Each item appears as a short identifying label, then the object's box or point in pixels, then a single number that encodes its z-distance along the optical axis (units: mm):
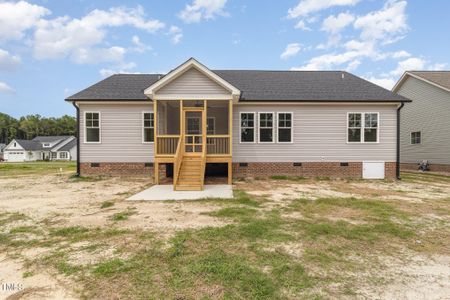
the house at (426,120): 15203
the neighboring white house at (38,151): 54500
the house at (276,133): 11930
